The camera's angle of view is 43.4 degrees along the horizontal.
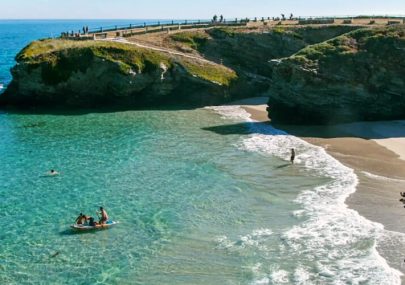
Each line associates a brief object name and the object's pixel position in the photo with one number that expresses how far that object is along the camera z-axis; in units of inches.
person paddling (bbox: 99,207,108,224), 1256.2
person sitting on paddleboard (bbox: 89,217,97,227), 1239.2
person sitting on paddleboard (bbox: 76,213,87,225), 1248.7
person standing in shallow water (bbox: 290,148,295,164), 1741.3
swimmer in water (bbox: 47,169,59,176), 1637.6
